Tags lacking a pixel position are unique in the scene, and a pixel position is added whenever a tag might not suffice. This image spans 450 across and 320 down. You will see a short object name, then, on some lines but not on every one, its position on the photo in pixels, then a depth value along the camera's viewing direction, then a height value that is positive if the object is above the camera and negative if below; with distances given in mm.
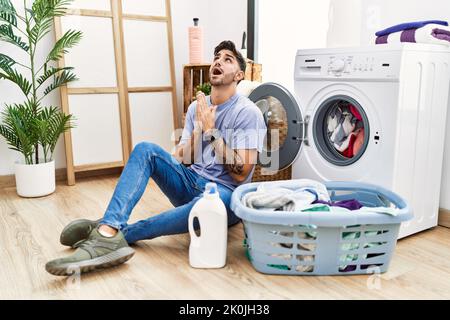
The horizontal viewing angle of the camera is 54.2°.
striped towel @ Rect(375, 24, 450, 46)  1916 +122
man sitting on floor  1686 -411
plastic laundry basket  1512 -609
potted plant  2627 -214
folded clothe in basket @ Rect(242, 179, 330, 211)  1641 -492
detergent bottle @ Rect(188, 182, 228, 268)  1626 -604
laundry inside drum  2012 -296
